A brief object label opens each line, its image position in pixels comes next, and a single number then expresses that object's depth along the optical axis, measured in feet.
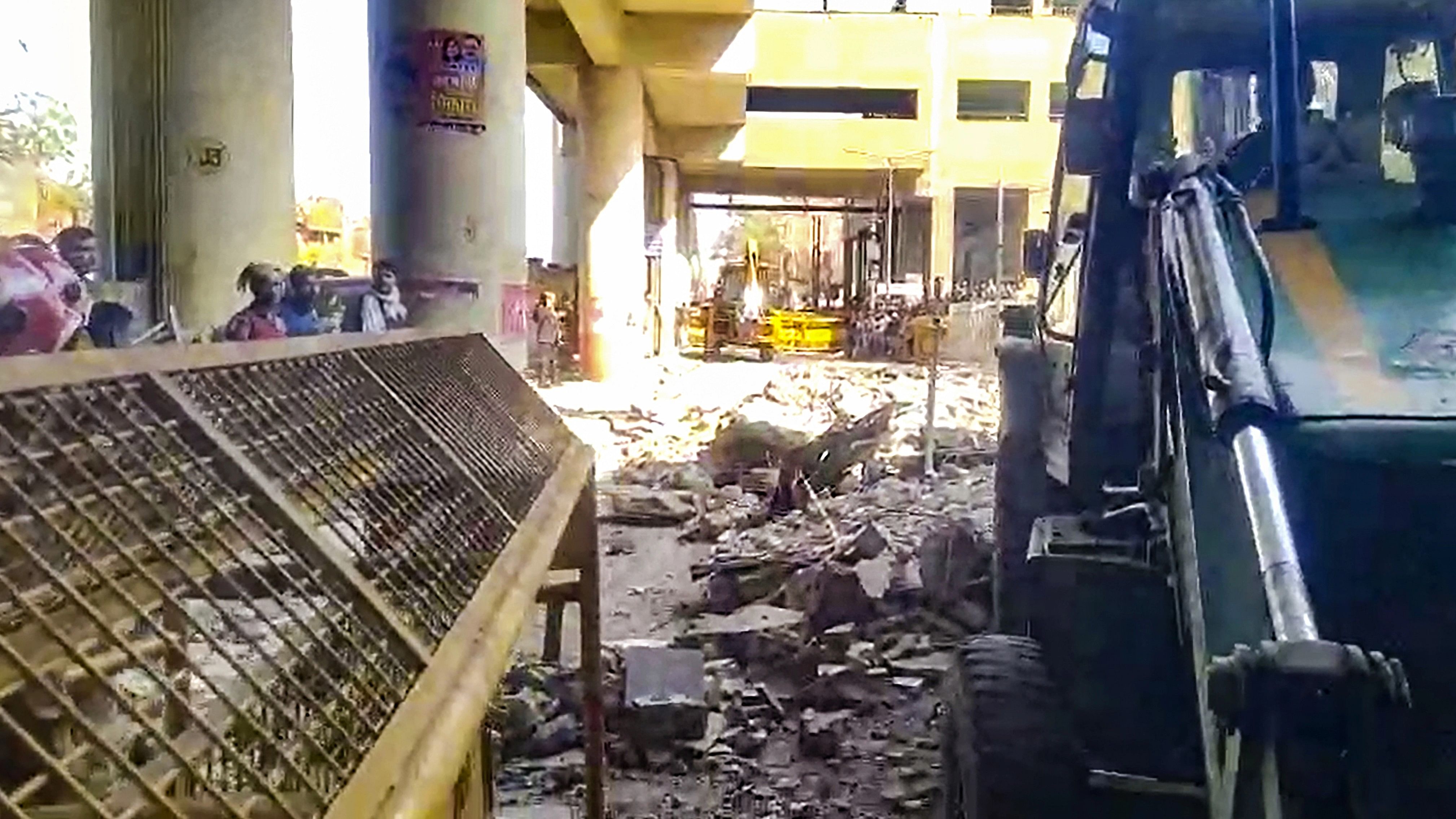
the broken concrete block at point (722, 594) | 29.14
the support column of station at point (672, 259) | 102.68
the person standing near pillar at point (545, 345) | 74.08
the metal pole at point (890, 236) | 107.34
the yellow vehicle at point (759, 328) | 106.42
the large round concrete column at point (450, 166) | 35.73
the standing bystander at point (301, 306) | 23.62
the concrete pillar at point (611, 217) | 75.97
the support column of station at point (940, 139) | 116.06
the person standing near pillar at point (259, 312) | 21.43
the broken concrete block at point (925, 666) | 23.97
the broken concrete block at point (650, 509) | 39.58
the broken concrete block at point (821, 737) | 20.38
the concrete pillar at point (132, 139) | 35.04
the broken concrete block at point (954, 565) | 27.43
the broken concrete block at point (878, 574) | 29.12
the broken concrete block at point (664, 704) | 20.39
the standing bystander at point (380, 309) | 27.78
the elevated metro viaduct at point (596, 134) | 35.24
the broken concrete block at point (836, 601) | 26.45
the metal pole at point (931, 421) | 44.78
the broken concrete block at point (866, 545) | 31.42
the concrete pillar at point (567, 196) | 88.94
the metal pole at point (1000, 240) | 69.18
